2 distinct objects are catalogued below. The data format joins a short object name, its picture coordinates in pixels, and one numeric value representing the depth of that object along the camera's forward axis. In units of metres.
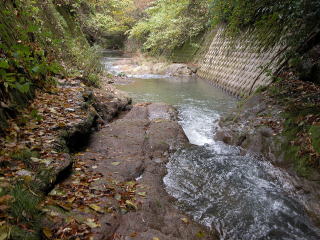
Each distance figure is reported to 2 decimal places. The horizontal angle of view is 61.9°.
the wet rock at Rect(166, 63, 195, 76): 17.79
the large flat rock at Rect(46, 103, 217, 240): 2.69
